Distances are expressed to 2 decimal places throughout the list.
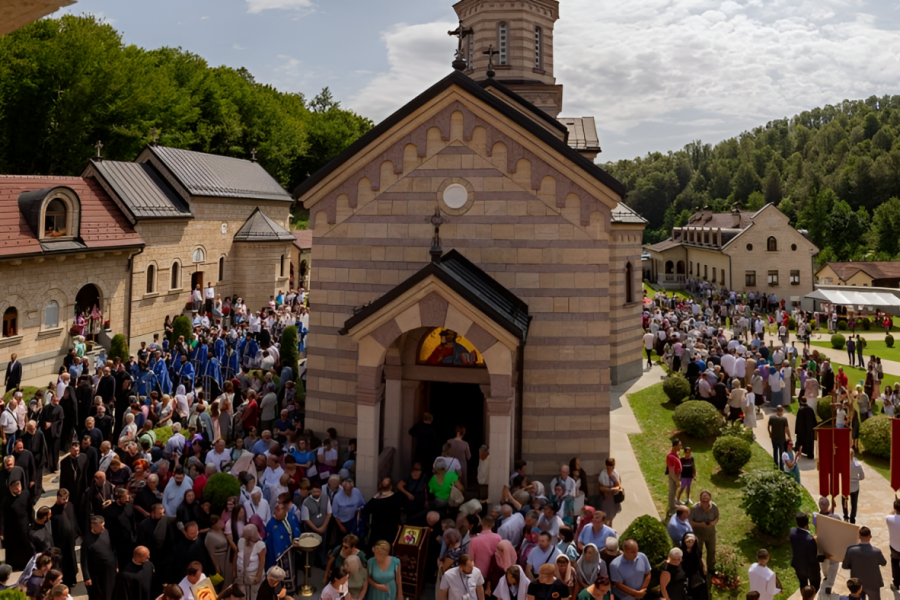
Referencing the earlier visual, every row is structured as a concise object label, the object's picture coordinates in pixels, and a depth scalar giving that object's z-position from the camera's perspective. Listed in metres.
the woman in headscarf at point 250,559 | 9.23
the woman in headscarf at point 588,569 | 8.83
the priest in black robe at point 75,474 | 11.59
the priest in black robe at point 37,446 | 12.99
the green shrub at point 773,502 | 11.80
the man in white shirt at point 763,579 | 8.78
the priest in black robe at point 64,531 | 9.99
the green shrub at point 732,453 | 14.73
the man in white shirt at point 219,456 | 11.91
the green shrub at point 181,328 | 26.27
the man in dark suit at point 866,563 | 9.17
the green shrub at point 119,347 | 24.03
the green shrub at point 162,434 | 13.61
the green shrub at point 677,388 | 20.55
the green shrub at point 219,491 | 10.55
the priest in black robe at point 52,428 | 14.62
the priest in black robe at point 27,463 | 11.74
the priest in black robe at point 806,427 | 15.80
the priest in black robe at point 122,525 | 9.76
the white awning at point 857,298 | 41.19
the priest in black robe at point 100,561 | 9.09
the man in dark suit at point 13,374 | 19.02
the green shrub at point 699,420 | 17.09
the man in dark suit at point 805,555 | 9.78
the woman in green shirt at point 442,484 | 11.36
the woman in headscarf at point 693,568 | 9.15
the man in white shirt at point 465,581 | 8.12
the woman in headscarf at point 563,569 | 8.29
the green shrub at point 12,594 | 7.23
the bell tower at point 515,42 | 25.59
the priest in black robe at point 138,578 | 8.52
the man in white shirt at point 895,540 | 10.24
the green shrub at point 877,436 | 16.33
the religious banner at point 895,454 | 11.97
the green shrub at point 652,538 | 9.86
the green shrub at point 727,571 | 10.58
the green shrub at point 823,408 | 18.94
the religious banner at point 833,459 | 11.22
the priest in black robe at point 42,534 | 9.77
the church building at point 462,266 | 13.54
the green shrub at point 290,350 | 21.17
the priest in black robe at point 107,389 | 16.26
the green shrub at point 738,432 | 16.06
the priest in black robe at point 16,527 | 10.55
